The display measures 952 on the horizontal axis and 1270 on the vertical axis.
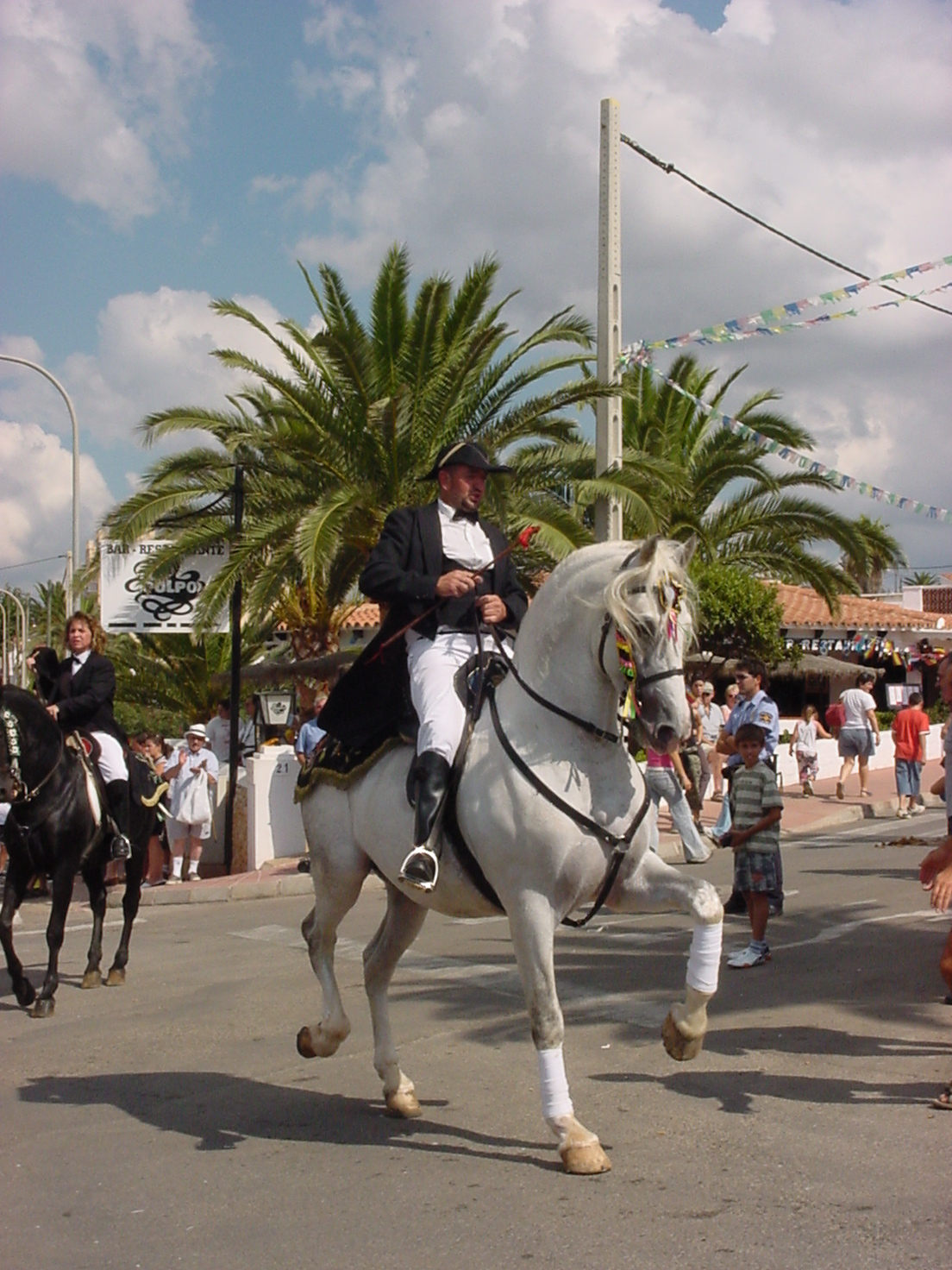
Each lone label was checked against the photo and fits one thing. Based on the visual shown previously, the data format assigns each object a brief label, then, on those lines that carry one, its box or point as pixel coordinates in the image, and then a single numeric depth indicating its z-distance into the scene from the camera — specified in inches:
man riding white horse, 206.5
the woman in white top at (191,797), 642.8
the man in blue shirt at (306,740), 597.8
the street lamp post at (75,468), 862.5
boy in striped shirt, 357.7
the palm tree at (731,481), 982.4
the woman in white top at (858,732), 874.8
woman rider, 371.9
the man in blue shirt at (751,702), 480.4
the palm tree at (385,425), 697.6
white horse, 186.5
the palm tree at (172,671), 1070.4
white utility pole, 647.8
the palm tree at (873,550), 1000.9
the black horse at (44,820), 335.9
